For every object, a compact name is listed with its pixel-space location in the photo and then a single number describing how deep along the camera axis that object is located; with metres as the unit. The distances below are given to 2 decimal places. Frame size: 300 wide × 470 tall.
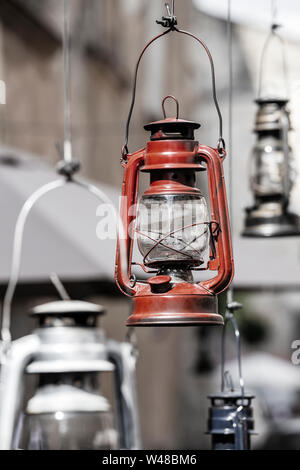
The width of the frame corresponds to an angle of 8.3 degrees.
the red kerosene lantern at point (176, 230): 4.40
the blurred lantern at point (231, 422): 5.23
